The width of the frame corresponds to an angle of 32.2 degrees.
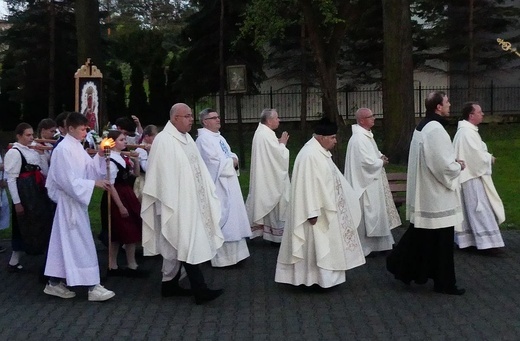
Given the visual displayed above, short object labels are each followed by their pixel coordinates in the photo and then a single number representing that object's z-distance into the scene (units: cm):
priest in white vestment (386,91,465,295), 905
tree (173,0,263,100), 2838
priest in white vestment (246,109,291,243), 1217
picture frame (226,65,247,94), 1866
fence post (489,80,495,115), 3497
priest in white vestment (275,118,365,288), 911
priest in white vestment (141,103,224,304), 880
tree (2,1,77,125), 3111
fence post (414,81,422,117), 3463
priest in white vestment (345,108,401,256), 1125
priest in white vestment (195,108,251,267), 1083
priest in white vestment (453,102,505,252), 1116
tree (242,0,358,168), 2244
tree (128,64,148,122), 3491
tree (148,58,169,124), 3512
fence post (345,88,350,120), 3581
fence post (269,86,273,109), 3531
